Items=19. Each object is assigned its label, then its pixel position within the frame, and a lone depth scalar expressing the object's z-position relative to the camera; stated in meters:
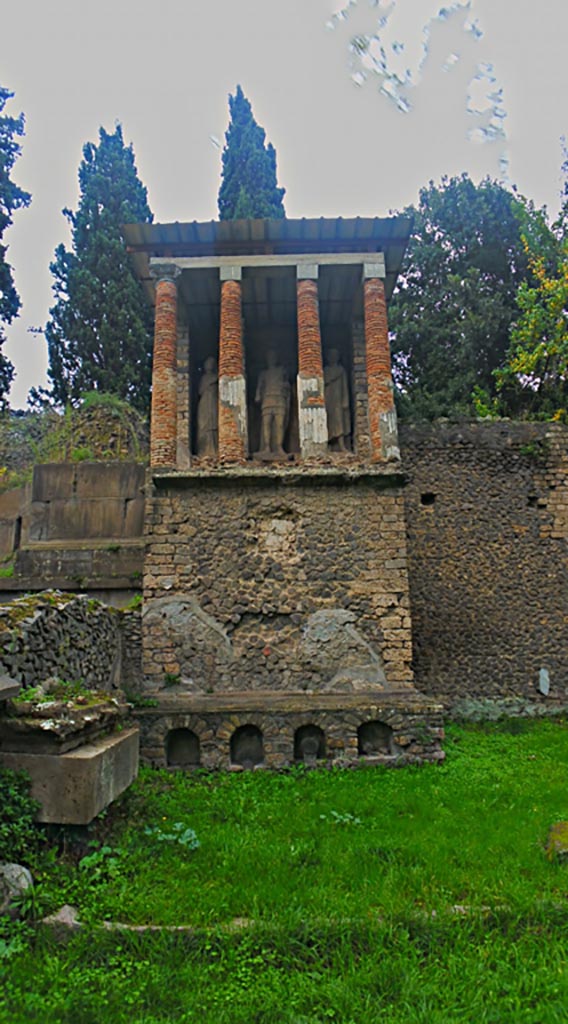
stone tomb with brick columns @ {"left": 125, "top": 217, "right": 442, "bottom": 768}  7.25
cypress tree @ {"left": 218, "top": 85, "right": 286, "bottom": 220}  20.94
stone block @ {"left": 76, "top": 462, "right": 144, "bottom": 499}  10.31
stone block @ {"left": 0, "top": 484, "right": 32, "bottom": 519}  10.55
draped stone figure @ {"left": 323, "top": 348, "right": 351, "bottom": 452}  10.50
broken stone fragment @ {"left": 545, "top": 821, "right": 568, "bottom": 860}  4.40
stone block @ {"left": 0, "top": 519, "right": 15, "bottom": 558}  10.43
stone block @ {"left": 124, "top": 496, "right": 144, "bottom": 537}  10.12
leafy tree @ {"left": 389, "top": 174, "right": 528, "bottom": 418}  19.98
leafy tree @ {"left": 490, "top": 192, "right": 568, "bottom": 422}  16.14
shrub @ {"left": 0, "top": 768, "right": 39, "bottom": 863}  3.65
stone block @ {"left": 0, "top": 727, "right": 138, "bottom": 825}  3.89
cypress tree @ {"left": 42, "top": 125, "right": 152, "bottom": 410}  19.75
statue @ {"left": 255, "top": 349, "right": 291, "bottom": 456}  10.50
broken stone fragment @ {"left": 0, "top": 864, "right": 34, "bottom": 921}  3.31
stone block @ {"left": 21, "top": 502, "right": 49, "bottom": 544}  10.12
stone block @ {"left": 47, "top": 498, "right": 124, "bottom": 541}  10.12
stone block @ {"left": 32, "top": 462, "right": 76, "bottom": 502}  10.32
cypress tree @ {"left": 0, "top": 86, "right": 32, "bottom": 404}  17.08
